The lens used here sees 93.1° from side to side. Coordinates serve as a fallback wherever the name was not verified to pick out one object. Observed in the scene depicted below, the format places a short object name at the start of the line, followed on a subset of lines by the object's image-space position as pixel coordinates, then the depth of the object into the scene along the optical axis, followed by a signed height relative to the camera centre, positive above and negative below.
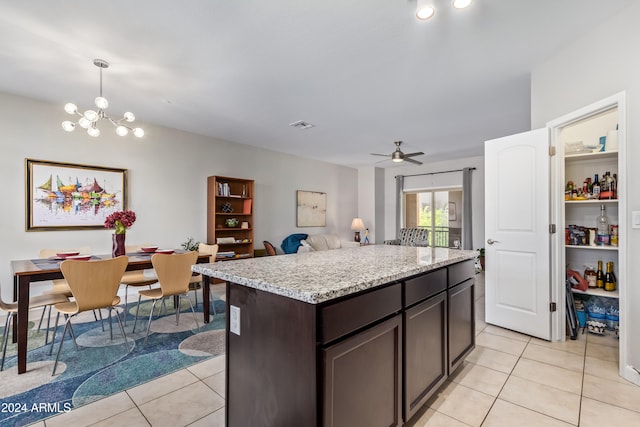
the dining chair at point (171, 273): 2.89 -0.58
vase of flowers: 3.05 -0.14
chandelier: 2.72 +0.90
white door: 2.83 -0.17
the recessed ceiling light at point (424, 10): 2.01 +1.38
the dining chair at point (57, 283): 3.06 -0.76
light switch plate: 2.04 -0.02
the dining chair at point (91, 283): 2.34 -0.55
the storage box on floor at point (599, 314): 2.93 -0.96
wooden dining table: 2.22 -0.50
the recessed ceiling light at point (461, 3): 1.90 +1.34
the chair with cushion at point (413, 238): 7.15 -0.52
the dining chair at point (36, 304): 2.38 -0.76
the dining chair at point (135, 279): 3.42 -0.75
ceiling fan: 5.06 +1.00
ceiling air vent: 4.53 +1.39
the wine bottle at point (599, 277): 2.92 -0.59
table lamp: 8.16 -0.23
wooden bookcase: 5.21 +0.02
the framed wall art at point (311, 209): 6.98 +0.16
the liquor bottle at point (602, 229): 2.87 -0.12
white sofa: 6.28 -0.63
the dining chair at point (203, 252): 3.56 -0.54
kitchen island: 1.14 -0.55
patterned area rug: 1.91 -1.18
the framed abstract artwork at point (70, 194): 3.67 +0.26
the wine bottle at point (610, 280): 2.82 -0.60
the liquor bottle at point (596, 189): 2.88 +0.27
